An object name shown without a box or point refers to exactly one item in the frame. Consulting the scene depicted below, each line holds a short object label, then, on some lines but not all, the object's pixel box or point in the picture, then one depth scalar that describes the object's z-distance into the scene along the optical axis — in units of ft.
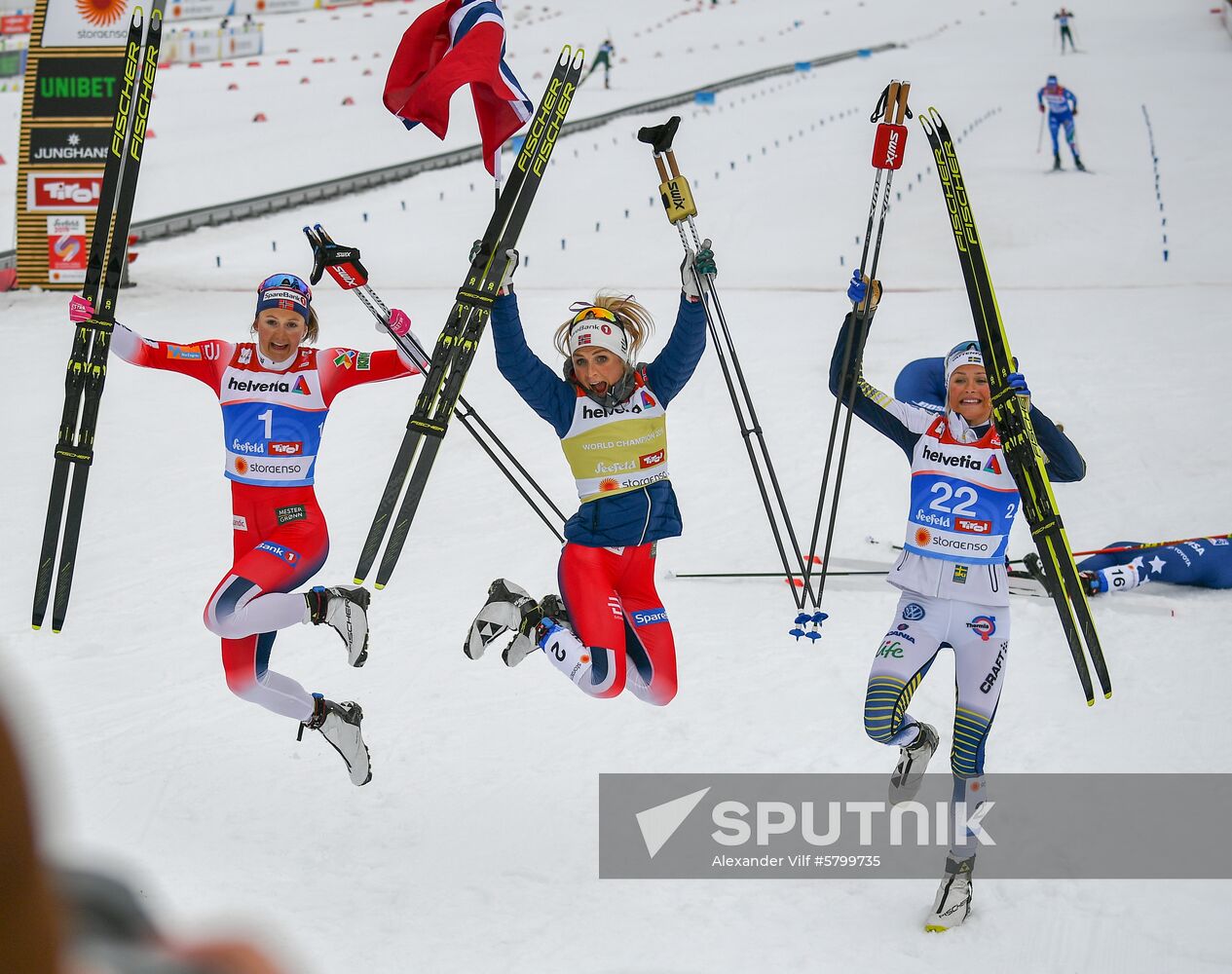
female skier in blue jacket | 41.63
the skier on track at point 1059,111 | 166.50
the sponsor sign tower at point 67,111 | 106.63
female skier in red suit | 42.63
